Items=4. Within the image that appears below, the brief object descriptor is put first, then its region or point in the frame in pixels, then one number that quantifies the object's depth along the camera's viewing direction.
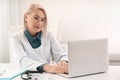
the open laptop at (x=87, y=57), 1.46
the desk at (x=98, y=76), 1.47
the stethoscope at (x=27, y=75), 1.44
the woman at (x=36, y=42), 1.78
